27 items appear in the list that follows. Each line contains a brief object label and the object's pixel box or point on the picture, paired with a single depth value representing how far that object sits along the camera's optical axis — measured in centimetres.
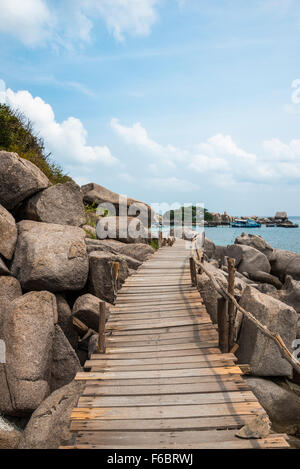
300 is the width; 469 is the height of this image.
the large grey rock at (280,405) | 851
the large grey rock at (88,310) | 1046
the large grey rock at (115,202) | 2512
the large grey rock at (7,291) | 1009
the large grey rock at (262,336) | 916
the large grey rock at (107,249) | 1388
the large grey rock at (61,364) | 978
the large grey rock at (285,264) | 2570
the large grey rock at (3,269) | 1075
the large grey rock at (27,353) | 841
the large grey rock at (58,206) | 1351
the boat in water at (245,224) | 13238
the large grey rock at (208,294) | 1066
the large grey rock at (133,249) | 1722
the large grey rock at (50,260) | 1045
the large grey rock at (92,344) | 928
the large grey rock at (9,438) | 719
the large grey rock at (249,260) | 2445
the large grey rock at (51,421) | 642
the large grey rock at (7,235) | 1126
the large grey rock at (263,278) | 2400
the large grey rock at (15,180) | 1252
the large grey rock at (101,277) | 1180
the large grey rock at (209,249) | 2966
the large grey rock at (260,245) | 2850
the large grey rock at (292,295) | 1694
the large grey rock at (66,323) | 1098
